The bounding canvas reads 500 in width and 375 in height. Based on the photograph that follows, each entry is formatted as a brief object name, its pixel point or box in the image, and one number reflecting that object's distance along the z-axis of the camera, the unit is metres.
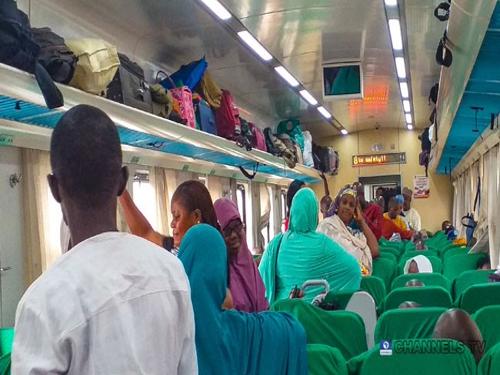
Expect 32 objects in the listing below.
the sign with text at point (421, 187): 19.66
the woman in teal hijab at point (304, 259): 4.30
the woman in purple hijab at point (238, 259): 3.13
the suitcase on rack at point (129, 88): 5.49
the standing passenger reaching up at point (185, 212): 2.85
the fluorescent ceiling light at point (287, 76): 9.53
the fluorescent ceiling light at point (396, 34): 7.51
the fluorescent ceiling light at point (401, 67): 9.59
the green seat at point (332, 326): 3.72
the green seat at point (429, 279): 5.62
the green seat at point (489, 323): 3.75
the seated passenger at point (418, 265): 6.83
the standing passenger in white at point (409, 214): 13.66
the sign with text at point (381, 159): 19.89
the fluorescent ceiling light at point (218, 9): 6.27
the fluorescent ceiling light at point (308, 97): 11.75
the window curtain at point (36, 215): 5.73
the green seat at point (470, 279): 5.81
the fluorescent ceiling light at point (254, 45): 7.50
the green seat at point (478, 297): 4.50
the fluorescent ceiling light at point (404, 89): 11.64
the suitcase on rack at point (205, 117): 7.77
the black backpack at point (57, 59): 4.21
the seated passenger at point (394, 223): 10.54
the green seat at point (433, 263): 7.47
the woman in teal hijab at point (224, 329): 2.13
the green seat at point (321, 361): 2.76
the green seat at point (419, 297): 4.55
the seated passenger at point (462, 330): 3.20
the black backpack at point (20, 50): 3.81
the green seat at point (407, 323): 3.64
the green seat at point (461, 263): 7.85
